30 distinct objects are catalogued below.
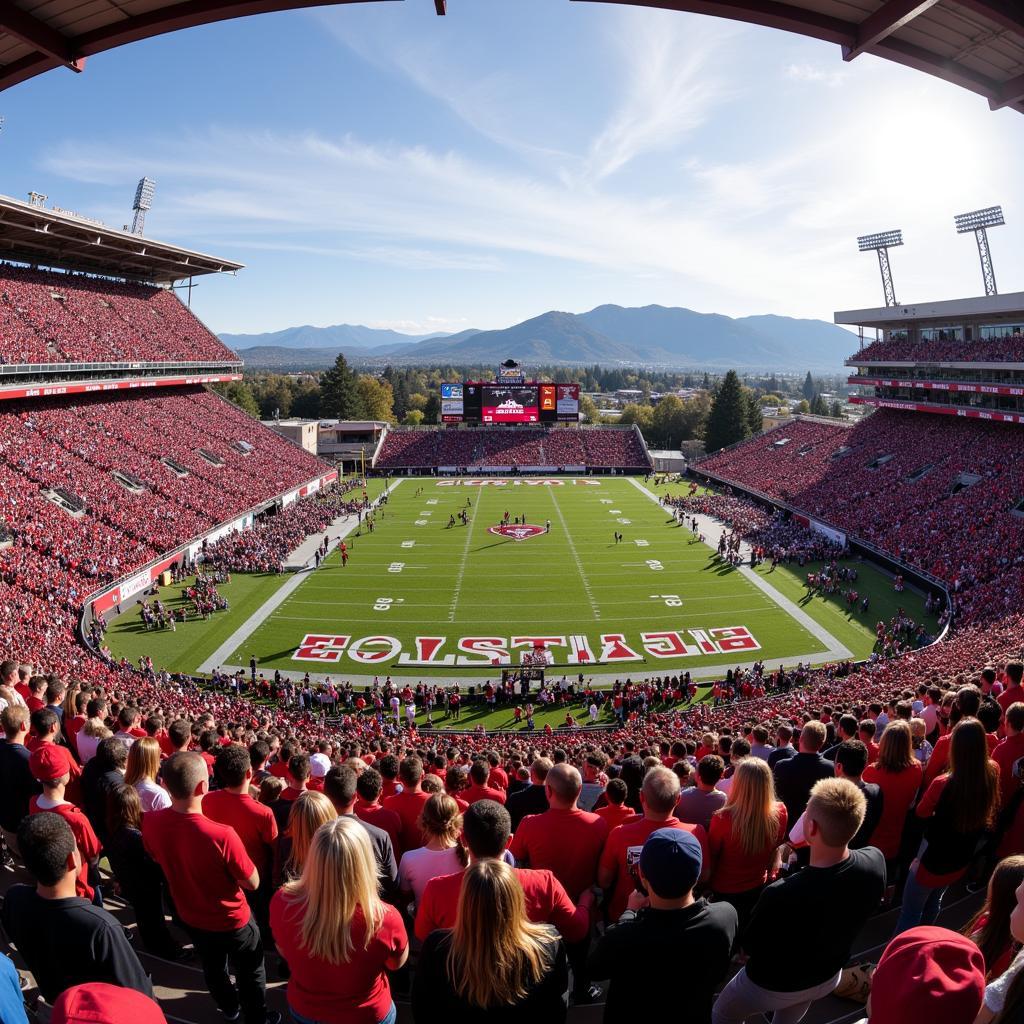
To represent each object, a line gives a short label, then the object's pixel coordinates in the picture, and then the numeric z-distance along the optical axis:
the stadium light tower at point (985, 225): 50.00
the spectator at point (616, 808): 5.50
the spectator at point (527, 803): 6.38
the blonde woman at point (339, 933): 3.13
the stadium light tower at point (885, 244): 57.75
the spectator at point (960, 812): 4.79
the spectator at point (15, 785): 5.91
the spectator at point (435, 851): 4.50
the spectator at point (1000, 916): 2.82
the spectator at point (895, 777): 5.49
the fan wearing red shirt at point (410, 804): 5.83
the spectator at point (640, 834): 4.54
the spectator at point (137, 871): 5.14
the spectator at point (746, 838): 4.57
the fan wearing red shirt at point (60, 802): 4.91
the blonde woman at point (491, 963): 2.80
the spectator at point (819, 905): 3.55
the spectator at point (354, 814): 4.63
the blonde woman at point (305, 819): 4.19
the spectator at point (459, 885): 3.51
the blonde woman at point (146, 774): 5.65
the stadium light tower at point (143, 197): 59.56
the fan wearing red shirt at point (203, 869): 4.30
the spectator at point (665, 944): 3.10
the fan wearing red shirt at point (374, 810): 5.52
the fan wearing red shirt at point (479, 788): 6.25
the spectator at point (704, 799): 5.51
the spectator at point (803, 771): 6.17
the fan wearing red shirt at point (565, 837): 4.73
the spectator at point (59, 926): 3.15
